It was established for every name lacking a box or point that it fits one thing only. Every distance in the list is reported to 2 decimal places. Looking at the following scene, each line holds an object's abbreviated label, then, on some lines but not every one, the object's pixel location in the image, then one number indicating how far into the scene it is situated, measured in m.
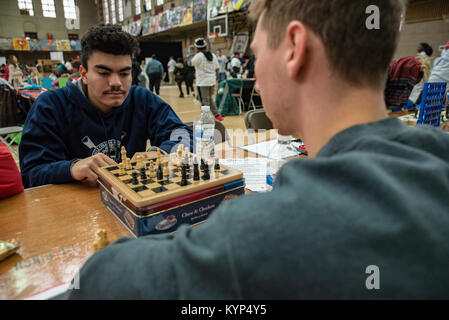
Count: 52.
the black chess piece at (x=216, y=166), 1.07
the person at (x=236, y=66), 10.20
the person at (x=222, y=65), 11.20
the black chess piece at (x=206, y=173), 1.01
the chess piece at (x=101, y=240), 0.77
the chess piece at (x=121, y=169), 1.08
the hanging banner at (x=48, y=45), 22.78
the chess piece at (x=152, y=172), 1.04
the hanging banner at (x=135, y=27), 22.50
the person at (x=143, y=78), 10.53
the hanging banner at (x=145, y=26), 21.12
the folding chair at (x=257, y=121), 2.56
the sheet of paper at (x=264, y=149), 1.71
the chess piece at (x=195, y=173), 0.99
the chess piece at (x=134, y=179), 0.98
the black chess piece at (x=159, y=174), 1.01
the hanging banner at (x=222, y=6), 11.34
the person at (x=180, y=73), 11.31
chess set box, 0.85
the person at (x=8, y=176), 1.12
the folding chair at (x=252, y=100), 7.30
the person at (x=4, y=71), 9.15
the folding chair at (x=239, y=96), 7.05
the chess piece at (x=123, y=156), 1.15
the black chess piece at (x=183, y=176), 0.96
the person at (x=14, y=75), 7.17
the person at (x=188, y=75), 11.52
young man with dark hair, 1.49
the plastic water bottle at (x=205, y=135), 1.77
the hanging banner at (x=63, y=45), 23.58
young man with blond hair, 0.38
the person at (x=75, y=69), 6.90
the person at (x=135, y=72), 7.28
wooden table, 0.71
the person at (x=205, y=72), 6.64
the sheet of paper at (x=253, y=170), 1.29
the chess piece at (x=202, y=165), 1.05
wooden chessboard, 0.86
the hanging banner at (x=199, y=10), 15.12
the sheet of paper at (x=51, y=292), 0.64
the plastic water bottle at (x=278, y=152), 1.35
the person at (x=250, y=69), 8.38
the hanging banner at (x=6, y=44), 21.05
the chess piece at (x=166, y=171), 1.05
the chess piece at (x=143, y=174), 1.02
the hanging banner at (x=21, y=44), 21.66
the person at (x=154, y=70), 10.60
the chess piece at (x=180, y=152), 1.17
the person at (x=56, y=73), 10.18
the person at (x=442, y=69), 3.44
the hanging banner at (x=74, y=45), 24.44
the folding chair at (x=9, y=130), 3.60
